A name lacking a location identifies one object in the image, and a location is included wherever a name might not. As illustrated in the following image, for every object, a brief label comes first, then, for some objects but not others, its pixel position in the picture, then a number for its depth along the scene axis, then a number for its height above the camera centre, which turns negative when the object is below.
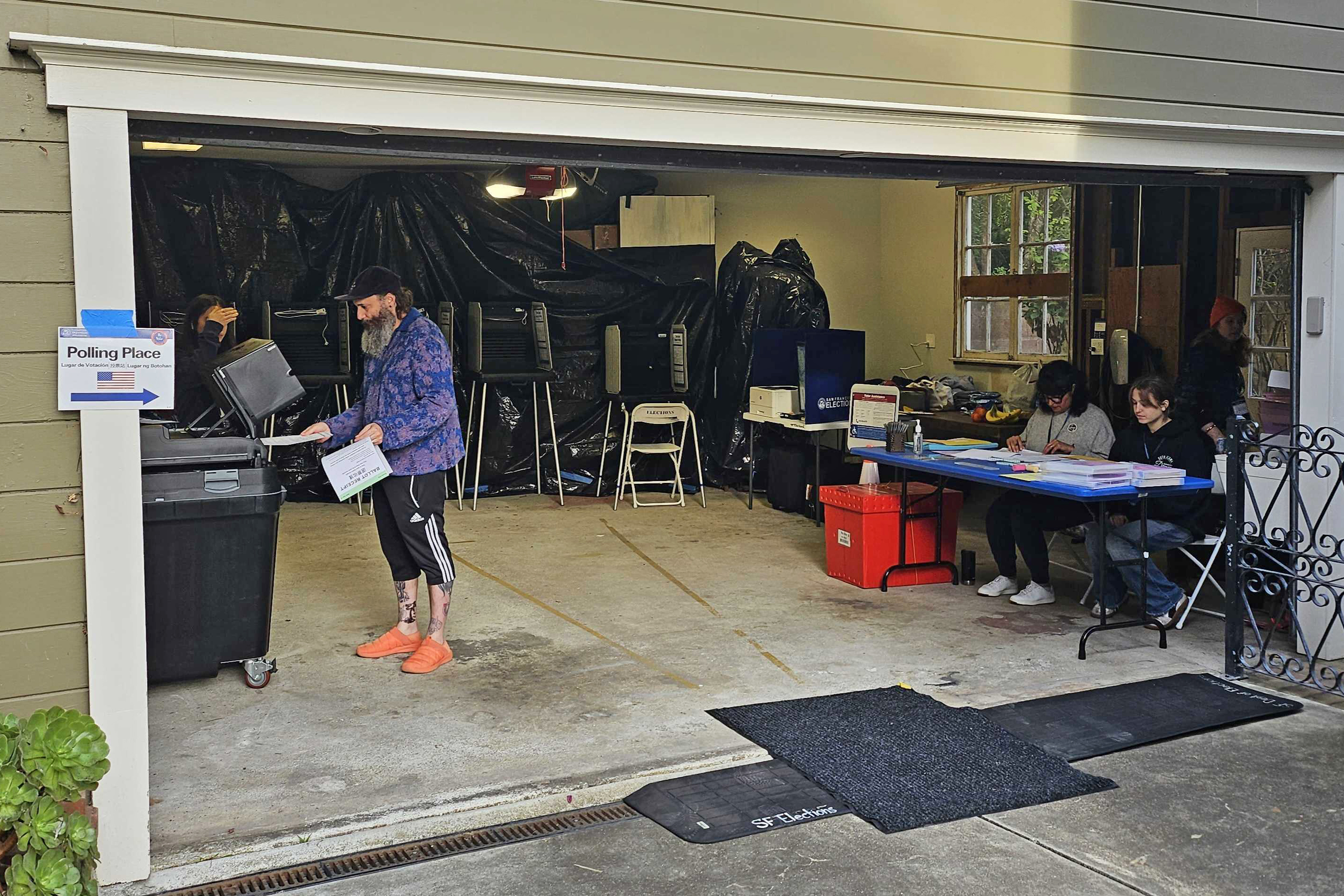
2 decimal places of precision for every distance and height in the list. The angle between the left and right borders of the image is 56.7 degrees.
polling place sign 3.22 -0.02
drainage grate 3.31 -1.39
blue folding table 5.27 -0.56
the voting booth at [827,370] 8.06 -0.08
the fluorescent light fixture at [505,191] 9.05 +1.23
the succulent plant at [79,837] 2.39 -0.92
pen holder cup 6.55 -0.41
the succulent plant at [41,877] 2.29 -0.95
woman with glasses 6.09 -0.71
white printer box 8.36 -0.28
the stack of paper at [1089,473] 5.30 -0.50
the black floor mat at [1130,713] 4.28 -1.29
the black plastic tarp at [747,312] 9.49 +0.36
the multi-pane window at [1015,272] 9.09 +0.66
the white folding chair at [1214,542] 5.64 -0.84
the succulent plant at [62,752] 2.41 -0.77
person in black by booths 6.48 +0.04
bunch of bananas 8.53 -0.40
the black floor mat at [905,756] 3.78 -1.32
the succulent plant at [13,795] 2.32 -0.82
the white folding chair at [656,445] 8.85 -0.62
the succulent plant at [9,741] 2.40 -0.75
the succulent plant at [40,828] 2.33 -0.88
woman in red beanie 6.60 -0.06
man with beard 4.96 -0.26
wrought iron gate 4.76 -0.80
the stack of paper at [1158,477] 5.36 -0.51
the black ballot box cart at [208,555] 4.56 -0.74
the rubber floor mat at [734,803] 3.63 -1.35
